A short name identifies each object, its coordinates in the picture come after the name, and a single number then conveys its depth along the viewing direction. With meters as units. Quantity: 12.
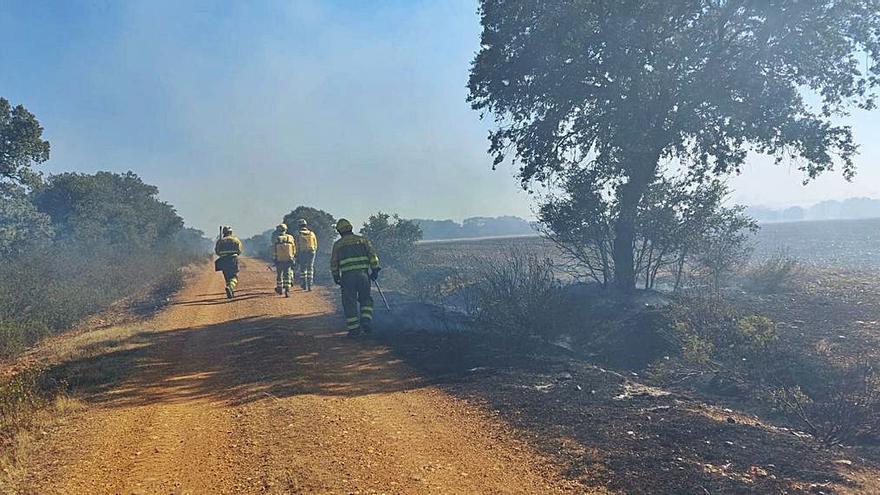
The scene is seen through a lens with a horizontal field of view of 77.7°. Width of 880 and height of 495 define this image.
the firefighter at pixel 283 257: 16.12
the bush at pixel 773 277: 14.31
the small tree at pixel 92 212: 30.05
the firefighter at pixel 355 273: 10.12
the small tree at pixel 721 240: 13.52
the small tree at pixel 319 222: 40.09
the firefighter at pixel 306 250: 17.14
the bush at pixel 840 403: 5.48
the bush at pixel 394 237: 24.02
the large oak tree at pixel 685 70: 11.77
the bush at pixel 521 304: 10.09
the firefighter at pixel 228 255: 15.48
